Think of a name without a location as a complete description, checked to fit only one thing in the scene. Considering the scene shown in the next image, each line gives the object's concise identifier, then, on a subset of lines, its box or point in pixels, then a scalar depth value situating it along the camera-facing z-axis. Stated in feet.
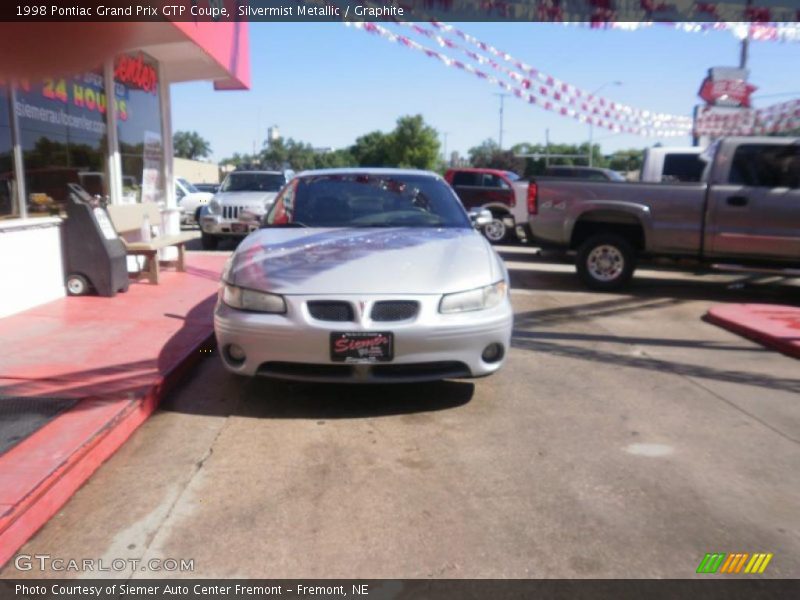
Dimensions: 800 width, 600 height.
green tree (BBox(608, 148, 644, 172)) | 202.59
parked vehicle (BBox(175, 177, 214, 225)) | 67.62
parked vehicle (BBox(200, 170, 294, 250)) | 47.39
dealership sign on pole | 58.80
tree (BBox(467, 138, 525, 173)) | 204.95
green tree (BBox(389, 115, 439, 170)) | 221.25
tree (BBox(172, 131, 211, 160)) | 349.41
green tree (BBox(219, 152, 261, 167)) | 332.29
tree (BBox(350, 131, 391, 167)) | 238.48
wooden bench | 28.63
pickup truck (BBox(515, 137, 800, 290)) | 29.91
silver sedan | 13.93
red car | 56.85
